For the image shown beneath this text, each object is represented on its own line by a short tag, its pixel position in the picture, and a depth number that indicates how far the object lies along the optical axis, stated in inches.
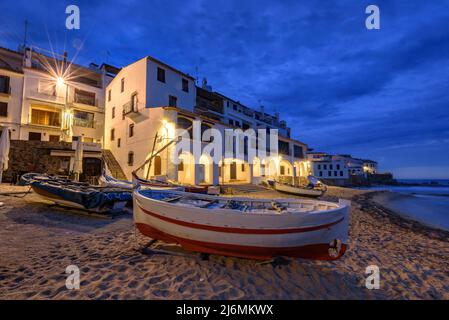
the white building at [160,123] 692.1
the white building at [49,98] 862.5
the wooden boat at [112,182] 559.4
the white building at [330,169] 2123.5
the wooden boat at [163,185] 500.5
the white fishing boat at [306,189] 684.1
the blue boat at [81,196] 313.0
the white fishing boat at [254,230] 158.6
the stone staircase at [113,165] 800.9
